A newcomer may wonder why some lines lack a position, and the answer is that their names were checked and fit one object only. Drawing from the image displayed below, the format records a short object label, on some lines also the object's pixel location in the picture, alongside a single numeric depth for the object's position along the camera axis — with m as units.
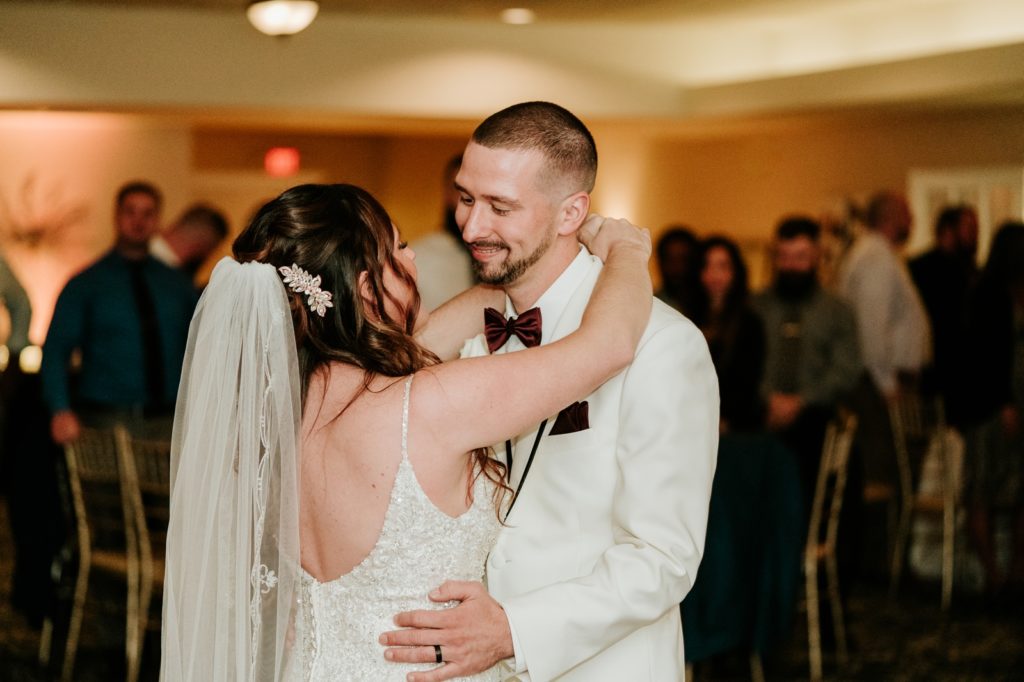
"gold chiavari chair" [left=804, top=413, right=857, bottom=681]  5.00
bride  1.99
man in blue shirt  5.34
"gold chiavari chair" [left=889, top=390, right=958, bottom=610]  6.09
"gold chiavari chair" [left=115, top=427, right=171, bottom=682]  4.61
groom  2.01
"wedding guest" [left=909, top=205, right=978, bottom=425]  7.27
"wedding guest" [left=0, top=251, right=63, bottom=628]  5.17
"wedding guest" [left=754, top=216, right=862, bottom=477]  5.61
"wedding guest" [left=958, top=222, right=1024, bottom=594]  5.96
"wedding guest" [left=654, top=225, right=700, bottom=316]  5.89
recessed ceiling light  7.21
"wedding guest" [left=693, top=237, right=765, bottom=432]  5.50
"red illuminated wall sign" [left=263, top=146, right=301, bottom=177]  12.77
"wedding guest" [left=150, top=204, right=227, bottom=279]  6.97
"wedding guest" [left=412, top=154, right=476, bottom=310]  5.64
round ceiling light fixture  6.12
